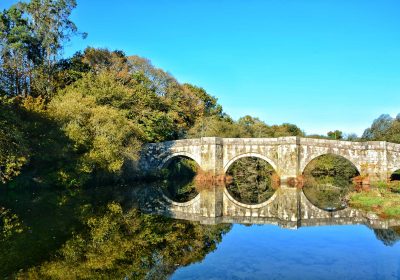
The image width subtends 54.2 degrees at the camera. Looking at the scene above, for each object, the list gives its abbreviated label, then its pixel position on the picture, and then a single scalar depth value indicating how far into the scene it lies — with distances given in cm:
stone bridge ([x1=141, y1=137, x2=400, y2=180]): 3441
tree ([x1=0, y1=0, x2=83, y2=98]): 3522
